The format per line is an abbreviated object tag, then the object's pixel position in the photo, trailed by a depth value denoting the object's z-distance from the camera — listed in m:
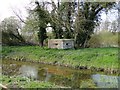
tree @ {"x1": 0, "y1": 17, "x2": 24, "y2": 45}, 27.59
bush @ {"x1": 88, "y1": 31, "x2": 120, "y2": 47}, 22.39
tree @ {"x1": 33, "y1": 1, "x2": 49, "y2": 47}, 25.45
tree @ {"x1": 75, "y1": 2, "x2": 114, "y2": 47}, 24.25
